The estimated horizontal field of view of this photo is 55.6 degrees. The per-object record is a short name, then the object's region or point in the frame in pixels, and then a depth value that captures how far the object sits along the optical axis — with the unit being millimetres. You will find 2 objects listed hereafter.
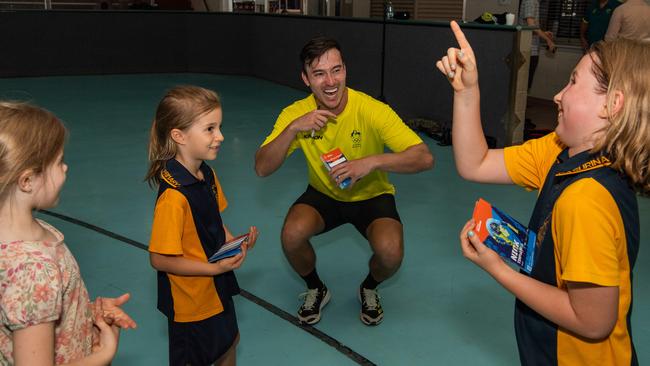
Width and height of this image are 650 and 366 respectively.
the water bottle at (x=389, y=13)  8657
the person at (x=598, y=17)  7668
